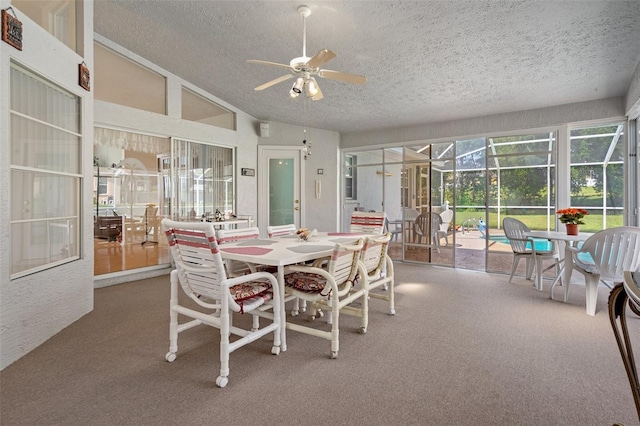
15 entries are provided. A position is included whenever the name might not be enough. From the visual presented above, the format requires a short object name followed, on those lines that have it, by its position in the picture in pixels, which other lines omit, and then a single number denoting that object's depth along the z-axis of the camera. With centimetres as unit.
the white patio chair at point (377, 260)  286
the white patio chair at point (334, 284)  238
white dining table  230
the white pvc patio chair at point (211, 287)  200
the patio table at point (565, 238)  361
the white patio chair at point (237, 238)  291
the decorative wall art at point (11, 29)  216
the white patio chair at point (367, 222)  418
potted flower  382
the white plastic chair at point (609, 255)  304
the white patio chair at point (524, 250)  430
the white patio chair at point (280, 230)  370
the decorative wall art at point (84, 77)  310
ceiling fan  271
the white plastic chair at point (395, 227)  645
